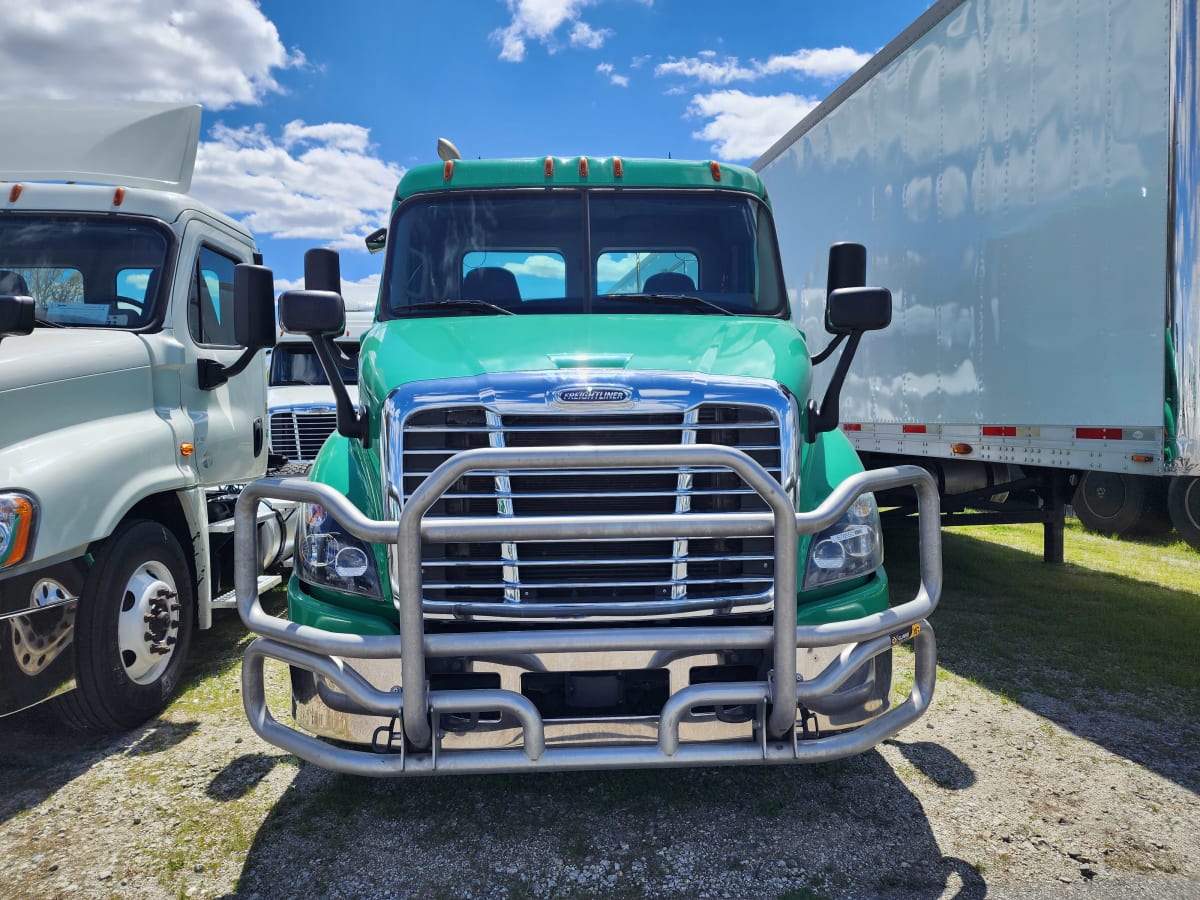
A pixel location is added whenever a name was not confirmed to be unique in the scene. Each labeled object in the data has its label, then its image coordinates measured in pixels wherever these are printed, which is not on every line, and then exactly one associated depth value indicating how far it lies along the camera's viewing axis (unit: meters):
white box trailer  4.07
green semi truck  2.51
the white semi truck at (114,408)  3.44
